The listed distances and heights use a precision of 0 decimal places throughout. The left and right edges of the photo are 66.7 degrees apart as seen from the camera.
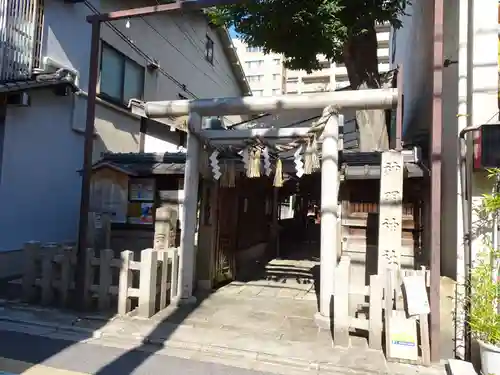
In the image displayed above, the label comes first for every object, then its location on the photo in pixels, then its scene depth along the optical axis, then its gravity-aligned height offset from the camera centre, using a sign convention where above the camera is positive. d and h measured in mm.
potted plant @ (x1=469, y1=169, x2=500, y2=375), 4609 -1077
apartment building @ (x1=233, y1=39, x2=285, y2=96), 60062 +22091
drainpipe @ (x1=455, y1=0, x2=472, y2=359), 5562 +788
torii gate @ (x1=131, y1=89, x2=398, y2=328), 6680 +1446
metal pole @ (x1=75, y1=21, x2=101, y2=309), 7188 +1201
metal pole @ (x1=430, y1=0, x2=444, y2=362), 5164 +523
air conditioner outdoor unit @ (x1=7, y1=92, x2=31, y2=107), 9227 +2493
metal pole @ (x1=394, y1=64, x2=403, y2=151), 6559 +1780
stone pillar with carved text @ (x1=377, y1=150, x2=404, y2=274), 6573 +19
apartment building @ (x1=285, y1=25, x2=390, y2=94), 48794 +20417
